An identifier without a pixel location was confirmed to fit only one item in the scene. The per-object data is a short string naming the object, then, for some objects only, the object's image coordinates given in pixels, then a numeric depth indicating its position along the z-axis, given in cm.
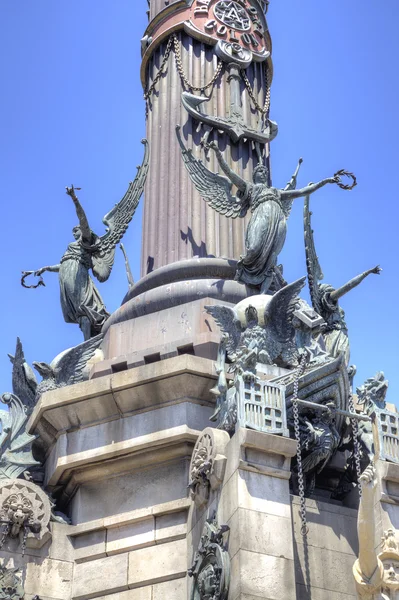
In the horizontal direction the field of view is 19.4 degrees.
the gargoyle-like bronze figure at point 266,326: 2009
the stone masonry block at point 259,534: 1633
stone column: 2419
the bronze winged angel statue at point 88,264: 2402
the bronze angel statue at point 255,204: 2238
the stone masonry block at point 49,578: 1905
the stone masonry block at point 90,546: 1939
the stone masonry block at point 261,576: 1591
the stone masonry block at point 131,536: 1911
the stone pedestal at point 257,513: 1605
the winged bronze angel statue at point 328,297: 2292
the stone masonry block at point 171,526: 1890
